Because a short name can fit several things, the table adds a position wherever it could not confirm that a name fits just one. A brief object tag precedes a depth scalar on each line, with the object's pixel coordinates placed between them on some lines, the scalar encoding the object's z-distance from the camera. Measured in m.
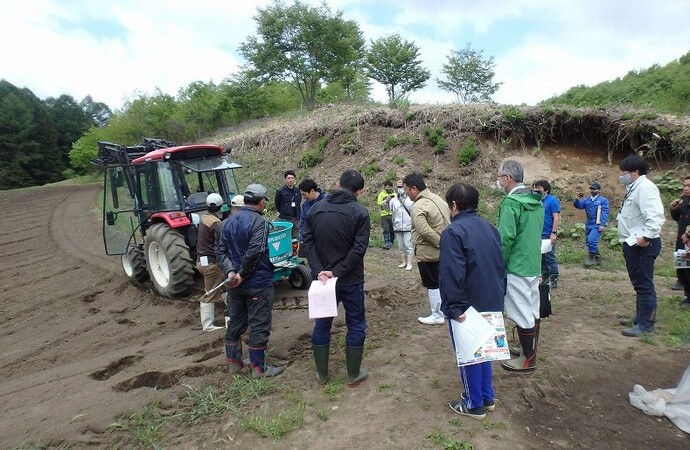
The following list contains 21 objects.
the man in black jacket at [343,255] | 3.55
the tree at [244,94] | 28.81
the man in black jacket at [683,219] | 5.26
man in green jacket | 3.50
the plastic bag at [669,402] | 2.88
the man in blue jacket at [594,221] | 7.82
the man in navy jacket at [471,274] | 2.90
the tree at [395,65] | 29.53
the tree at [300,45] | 26.38
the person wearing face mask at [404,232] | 8.05
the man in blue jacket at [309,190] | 5.35
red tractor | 6.25
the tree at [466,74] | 31.33
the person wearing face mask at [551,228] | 6.34
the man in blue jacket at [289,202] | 7.40
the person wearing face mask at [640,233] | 4.15
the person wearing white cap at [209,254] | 5.16
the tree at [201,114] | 30.12
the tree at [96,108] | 74.31
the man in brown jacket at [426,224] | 4.50
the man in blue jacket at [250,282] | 3.94
